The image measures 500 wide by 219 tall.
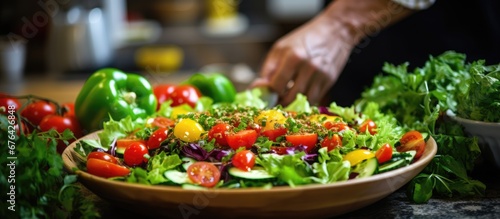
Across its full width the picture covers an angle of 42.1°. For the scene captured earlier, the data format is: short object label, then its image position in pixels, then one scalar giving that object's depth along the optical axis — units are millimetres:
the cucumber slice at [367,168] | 1332
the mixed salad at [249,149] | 1316
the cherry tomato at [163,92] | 2287
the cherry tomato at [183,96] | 2254
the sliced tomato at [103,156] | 1462
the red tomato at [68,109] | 2066
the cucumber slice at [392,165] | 1366
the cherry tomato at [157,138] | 1536
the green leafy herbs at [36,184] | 1279
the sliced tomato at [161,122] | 1760
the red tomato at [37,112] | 2049
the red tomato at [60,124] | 1931
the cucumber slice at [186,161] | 1388
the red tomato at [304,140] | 1456
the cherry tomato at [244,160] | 1334
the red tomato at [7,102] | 1907
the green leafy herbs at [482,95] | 1531
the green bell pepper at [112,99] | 1985
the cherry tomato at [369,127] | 1664
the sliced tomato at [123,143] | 1580
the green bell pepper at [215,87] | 2418
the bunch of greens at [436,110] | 1501
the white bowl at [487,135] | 1555
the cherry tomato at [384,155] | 1402
